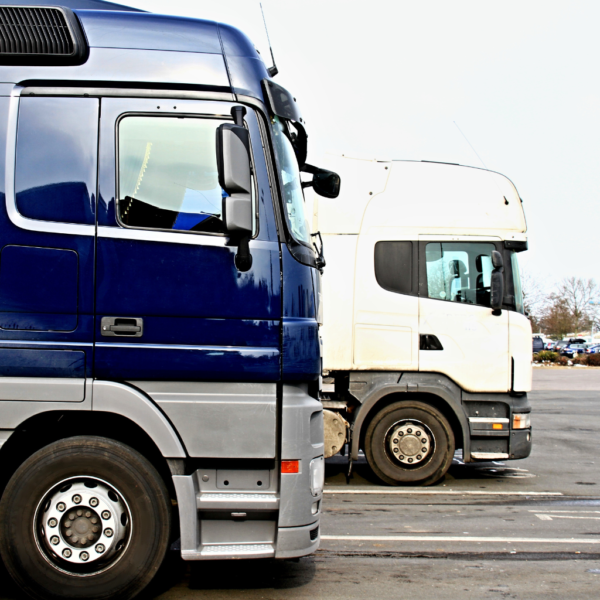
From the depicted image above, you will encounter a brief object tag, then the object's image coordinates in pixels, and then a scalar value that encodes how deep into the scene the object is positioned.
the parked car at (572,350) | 50.97
